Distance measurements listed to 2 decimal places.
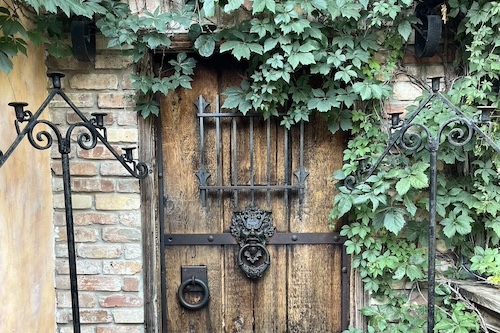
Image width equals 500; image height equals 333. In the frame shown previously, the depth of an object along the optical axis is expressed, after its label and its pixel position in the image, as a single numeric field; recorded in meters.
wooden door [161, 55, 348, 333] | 1.85
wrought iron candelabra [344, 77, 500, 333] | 1.34
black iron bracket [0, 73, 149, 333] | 1.22
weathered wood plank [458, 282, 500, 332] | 1.48
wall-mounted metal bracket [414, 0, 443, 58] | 1.54
